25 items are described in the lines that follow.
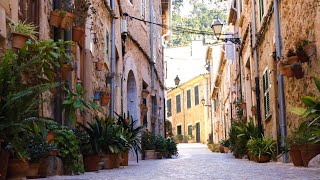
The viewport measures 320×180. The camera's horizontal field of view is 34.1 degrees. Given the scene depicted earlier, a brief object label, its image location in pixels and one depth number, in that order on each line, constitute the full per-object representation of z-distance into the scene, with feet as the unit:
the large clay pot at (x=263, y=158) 36.22
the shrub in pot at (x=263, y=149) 36.40
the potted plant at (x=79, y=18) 27.94
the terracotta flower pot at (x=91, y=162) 26.68
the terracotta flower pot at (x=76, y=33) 27.91
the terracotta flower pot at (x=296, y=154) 26.14
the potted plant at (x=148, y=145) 50.77
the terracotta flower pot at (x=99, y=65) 34.37
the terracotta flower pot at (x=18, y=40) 19.95
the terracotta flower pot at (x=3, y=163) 16.70
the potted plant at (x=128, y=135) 33.73
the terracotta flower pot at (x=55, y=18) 25.02
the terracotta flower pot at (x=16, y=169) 18.01
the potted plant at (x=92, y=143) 26.76
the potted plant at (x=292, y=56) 27.50
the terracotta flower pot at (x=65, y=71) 24.82
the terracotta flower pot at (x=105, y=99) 35.33
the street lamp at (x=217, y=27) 52.49
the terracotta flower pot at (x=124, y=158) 34.16
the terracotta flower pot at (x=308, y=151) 24.50
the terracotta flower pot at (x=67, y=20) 25.11
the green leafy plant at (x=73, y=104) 24.27
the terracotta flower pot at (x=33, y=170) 19.61
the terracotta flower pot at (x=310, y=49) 25.26
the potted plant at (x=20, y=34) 19.98
